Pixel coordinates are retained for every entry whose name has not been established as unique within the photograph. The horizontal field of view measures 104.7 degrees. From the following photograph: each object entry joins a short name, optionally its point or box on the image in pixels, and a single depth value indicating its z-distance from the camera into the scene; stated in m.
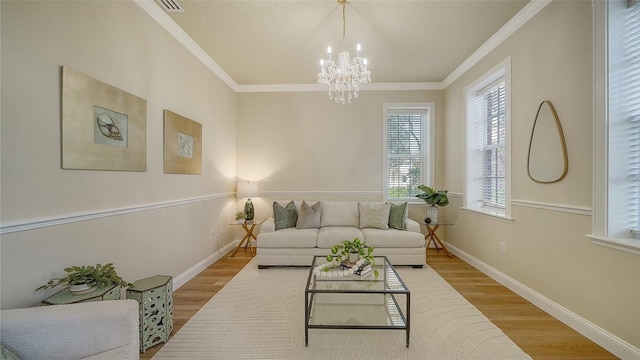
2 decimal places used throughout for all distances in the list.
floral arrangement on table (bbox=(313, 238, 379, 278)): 2.21
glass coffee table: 1.83
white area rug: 1.75
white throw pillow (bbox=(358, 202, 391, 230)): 3.67
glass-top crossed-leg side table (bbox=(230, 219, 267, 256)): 3.88
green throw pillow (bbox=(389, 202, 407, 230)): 3.66
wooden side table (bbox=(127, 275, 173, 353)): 1.75
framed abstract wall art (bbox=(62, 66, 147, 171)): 1.65
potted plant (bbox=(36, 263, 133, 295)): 1.50
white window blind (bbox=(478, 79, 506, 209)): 3.11
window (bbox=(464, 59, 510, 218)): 2.96
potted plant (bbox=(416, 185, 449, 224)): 3.83
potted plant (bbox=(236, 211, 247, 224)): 3.94
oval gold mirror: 2.14
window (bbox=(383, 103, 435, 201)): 4.58
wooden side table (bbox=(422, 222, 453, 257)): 3.92
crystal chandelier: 2.53
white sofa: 3.33
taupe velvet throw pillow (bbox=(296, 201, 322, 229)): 3.65
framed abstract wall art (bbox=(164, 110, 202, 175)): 2.65
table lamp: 3.96
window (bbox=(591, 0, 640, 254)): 1.75
